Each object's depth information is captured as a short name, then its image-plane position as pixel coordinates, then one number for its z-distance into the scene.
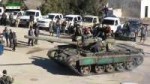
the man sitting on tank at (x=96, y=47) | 26.25
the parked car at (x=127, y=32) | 39.90
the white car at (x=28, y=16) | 42.84
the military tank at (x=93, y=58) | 25.31
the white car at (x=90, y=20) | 42.12
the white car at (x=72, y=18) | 42.35
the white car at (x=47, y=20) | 42.03
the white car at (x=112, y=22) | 41.13
